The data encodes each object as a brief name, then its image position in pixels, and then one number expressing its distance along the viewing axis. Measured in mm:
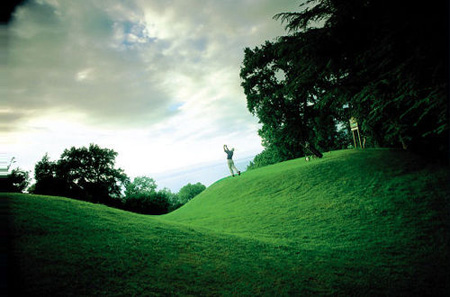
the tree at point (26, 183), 35131
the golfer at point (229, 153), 19703
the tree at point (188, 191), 89750
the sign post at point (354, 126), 20347
